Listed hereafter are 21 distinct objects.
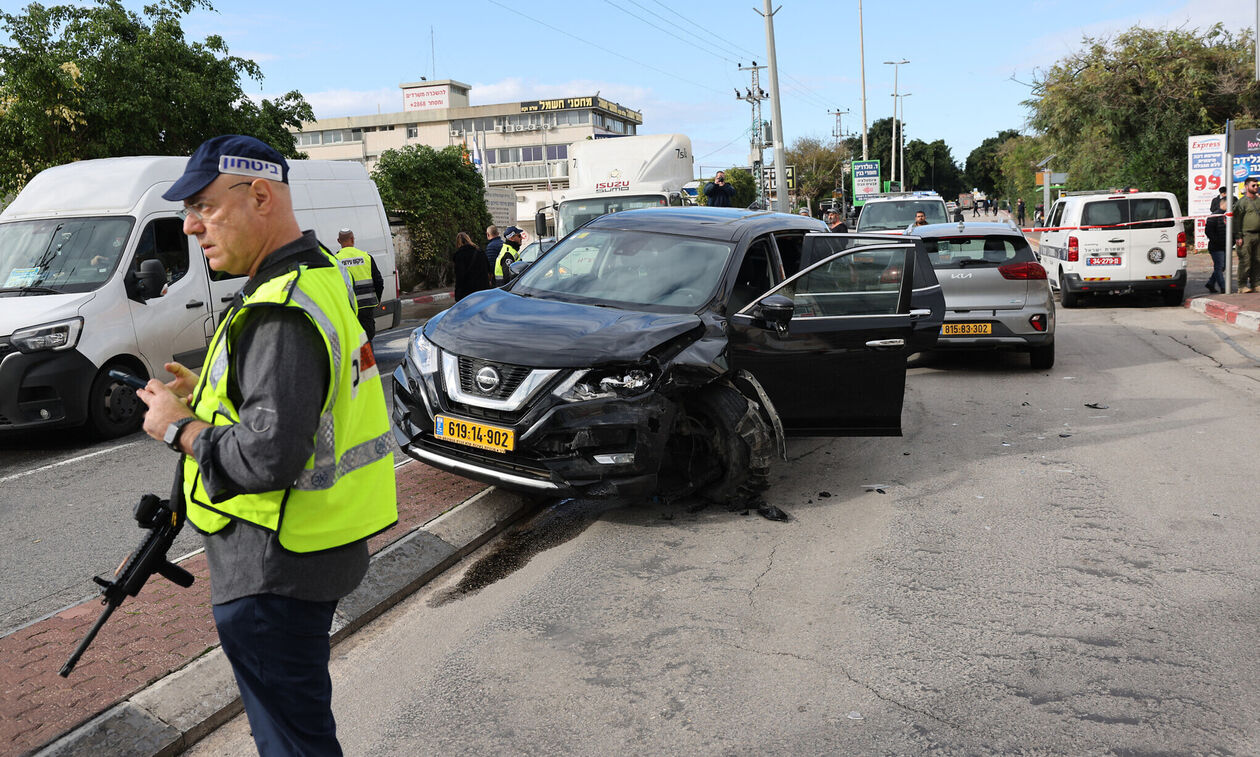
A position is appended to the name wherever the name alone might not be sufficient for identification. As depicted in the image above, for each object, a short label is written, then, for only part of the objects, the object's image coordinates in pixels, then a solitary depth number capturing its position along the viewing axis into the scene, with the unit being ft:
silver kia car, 35.04
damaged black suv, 17.89
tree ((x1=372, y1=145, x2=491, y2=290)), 89.20
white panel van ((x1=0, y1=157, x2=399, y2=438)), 26.53
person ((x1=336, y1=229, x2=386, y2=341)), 37.14
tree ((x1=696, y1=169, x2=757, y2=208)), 296.92
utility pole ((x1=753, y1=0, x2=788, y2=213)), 86.43
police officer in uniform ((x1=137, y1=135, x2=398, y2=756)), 6.82
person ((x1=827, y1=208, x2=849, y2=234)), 73.77
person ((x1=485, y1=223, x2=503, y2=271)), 54.24
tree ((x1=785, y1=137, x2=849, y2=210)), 282.36
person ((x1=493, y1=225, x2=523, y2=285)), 46.34
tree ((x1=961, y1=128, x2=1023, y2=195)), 397.02
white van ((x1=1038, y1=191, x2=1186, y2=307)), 53.16
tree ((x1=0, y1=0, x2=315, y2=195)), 55.72
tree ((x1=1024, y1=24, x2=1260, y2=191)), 91.30
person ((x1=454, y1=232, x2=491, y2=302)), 47.26
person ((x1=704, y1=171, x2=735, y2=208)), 55.26
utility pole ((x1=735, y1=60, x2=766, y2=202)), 201.65
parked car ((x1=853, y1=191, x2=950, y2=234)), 66.03
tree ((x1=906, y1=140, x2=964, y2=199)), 400.06
